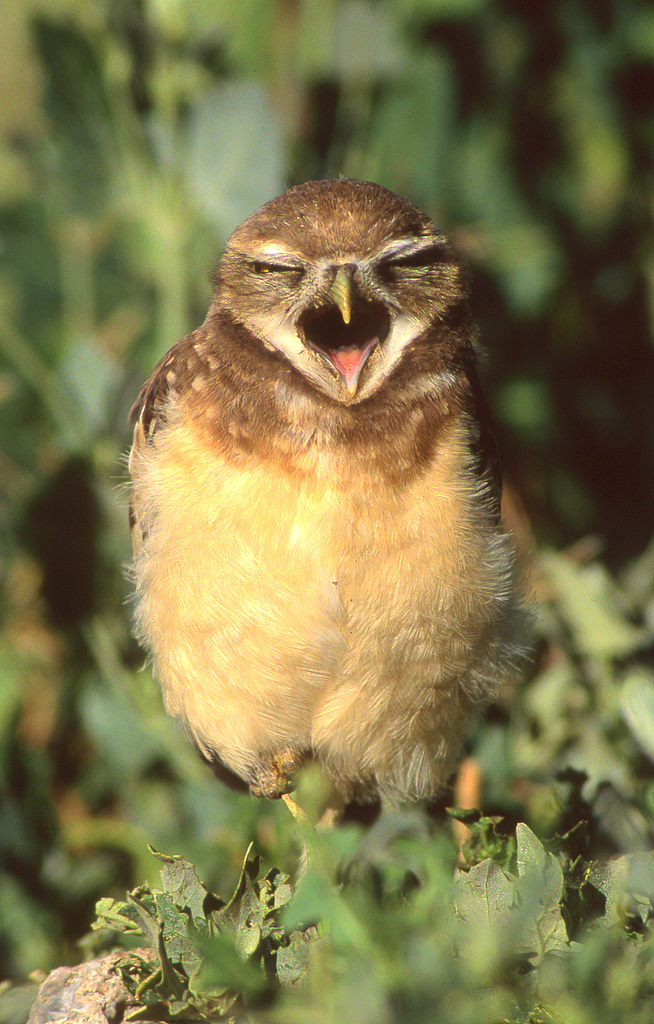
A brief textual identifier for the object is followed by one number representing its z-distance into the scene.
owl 4.87
